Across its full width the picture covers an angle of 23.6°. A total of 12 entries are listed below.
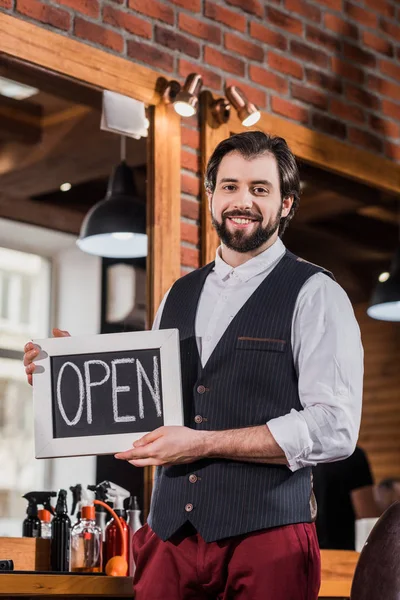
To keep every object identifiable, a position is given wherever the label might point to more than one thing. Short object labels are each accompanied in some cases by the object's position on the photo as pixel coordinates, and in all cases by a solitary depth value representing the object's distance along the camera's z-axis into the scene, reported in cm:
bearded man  185
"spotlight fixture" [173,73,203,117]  302
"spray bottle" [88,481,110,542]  284
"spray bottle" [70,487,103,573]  268
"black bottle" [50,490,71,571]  266
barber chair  180
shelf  229
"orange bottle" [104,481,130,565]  272
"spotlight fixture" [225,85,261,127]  321
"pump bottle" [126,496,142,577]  279
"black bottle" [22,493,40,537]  274
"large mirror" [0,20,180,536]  297
